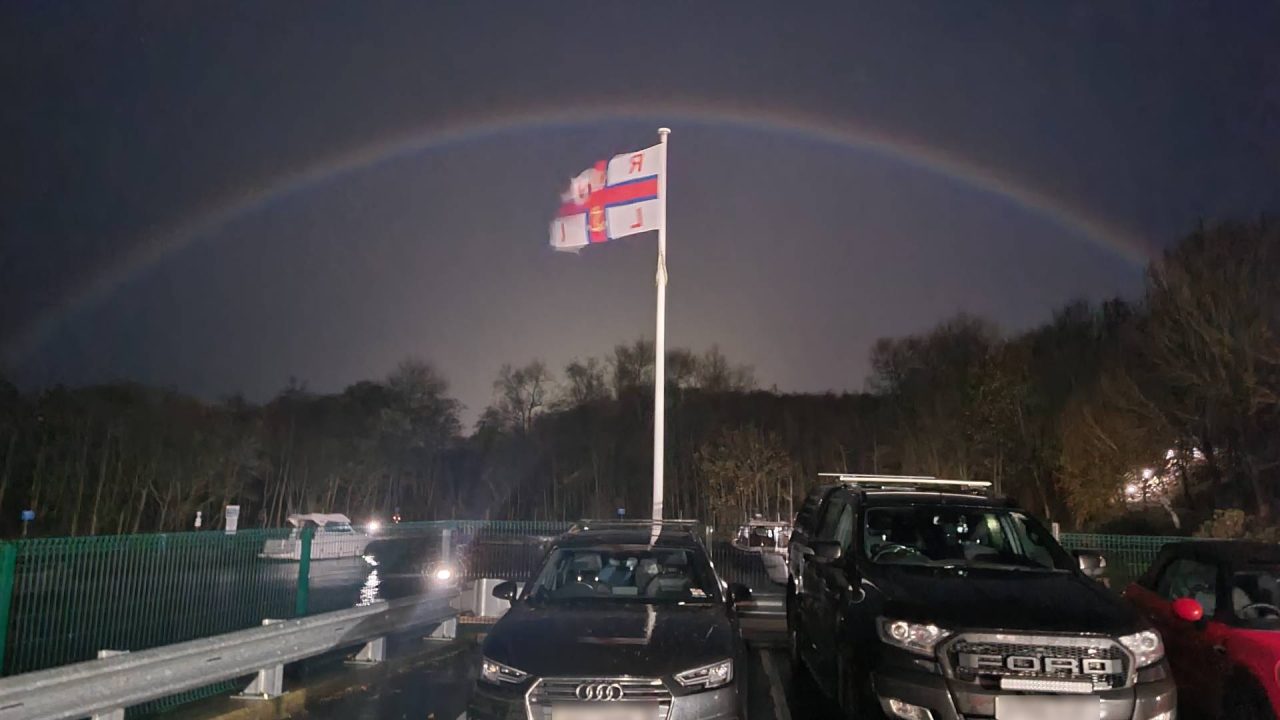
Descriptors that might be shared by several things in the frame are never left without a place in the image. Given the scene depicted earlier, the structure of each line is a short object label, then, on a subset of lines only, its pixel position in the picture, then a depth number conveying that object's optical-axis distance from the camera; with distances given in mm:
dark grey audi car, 6195
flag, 20359
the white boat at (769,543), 20234
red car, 6617
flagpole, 19297
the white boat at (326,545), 11461
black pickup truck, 6090
